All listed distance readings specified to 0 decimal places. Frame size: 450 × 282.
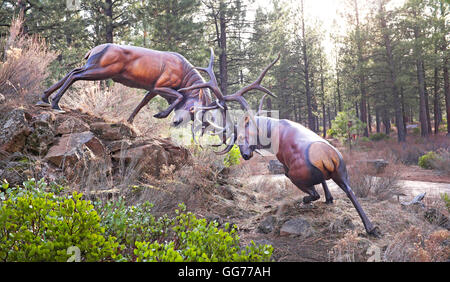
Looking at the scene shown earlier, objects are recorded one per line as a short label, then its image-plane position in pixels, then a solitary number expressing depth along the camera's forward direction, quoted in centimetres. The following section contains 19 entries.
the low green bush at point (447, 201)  414
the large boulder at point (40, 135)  442
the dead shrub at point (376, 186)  579
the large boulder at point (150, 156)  485
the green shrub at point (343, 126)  1642
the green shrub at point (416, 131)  2566
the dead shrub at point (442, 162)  1042
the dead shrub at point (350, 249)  284
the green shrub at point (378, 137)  2447
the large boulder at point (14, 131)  422
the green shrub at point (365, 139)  2271
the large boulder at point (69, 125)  477
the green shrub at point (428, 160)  1160
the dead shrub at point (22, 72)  546
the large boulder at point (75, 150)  423
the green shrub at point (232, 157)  769
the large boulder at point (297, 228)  371
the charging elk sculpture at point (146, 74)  492
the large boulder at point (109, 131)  520
